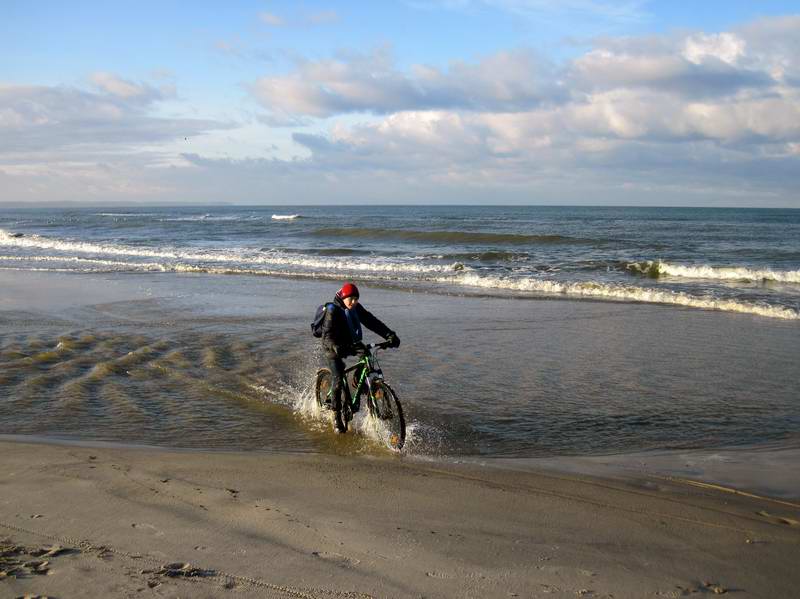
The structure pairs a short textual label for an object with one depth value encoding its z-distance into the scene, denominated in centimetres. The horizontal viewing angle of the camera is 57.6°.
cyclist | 752
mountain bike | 713
